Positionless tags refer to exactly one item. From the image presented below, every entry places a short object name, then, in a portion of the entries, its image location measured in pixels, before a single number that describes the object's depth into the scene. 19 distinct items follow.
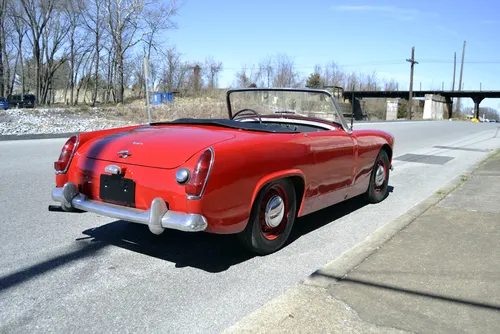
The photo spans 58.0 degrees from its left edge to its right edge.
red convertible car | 3.29
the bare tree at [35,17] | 40.50
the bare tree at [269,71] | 56.03
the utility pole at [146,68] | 15.91
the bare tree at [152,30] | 36.69
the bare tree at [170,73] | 48.16
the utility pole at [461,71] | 83.06
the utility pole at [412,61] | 59.86
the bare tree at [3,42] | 39.25
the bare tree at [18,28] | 41.53
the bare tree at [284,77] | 55.45
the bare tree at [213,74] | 45.12
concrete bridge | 73.00
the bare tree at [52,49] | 45.66
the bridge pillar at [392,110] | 75.06
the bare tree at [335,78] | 69.74
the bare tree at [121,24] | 36.44
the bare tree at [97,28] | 40.31
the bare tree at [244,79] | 49.01
